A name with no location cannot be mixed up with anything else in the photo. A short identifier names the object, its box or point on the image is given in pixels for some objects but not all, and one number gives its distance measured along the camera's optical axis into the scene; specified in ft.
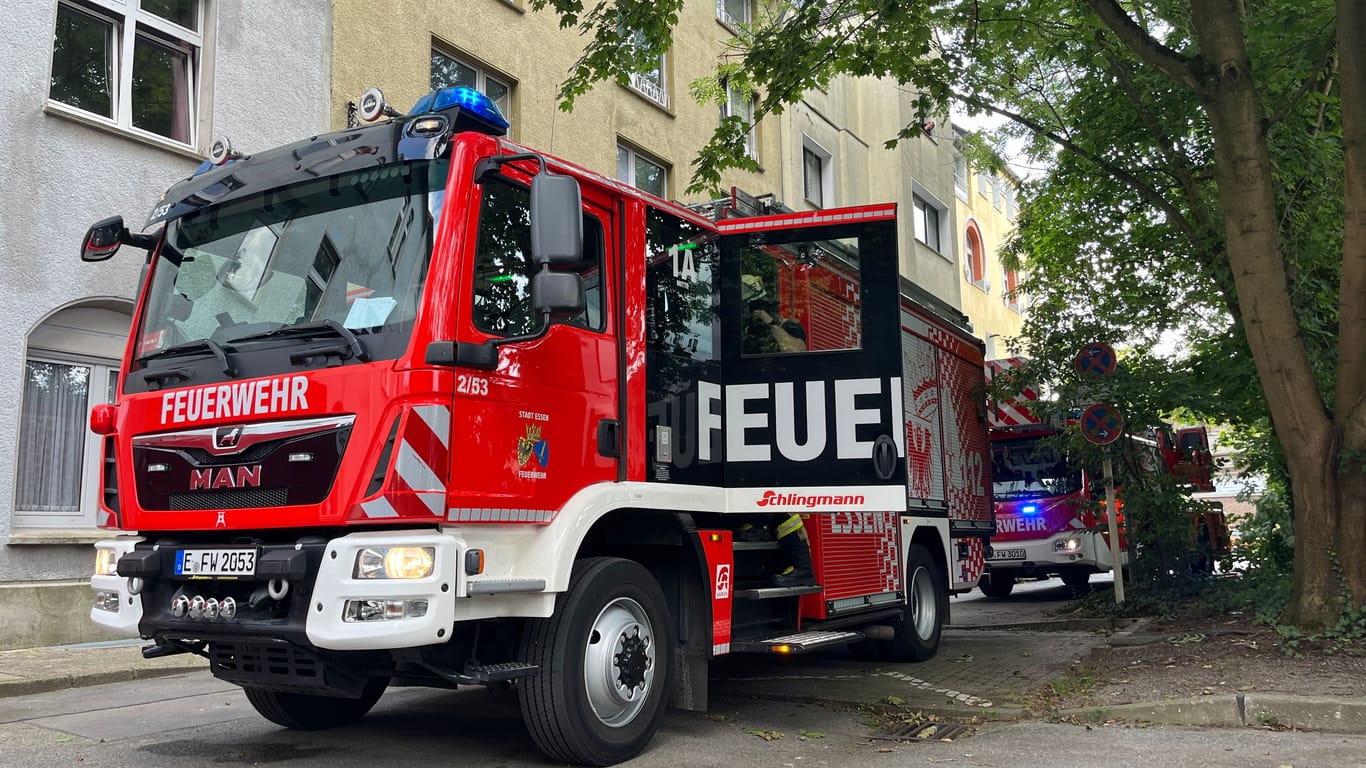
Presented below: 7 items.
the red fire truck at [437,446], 14.60
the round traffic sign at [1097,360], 36.63
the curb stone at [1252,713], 19.15
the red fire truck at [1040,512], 44.37
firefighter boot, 22.66
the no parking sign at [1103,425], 35.94
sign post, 36.01
